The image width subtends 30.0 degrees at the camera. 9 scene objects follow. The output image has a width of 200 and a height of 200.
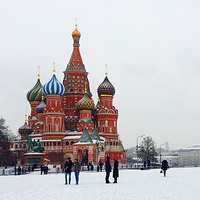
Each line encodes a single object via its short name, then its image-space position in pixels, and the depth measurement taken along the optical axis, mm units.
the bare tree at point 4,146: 57906
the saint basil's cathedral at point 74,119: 63169
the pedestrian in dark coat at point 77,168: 19117
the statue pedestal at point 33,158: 61531
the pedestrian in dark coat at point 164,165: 25038
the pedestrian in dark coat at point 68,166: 19766
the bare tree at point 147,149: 74625
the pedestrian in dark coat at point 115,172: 19219
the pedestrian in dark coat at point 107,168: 19344
